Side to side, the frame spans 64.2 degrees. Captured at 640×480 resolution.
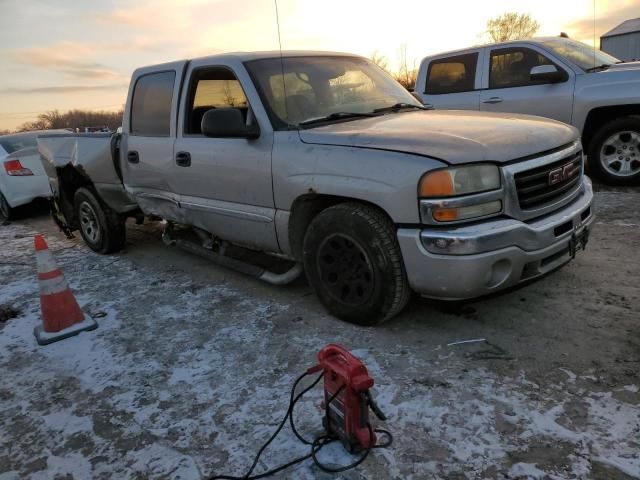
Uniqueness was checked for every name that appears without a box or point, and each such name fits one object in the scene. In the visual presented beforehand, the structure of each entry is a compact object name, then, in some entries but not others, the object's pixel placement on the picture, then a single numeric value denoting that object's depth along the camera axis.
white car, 7.70
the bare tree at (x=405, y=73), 20.23
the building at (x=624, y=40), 31.17
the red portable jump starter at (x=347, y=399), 2.05
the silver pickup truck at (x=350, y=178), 2.75
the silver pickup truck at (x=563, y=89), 6.12
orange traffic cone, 3.60
